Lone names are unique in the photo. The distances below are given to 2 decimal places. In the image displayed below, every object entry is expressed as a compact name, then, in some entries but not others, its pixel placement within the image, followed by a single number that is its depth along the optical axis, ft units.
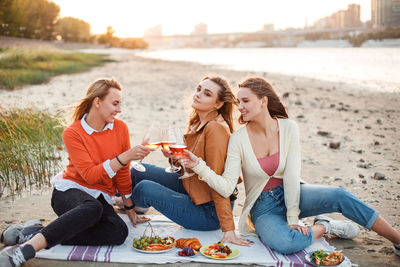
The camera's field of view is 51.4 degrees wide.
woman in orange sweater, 10.31
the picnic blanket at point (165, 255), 10.35
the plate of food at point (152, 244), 10.78
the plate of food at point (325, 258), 10.05
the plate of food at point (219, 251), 10.38
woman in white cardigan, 10.62
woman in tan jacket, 11.19
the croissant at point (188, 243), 10.98
